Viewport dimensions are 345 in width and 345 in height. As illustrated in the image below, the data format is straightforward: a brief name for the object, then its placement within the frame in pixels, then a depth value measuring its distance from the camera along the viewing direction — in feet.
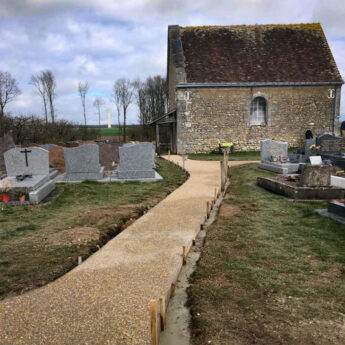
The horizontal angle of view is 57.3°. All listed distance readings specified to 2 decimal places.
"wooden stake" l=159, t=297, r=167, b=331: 10.22
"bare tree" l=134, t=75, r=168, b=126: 157.99
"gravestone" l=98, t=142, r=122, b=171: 46.42
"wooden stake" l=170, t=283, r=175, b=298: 12.37
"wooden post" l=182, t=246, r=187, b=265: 15.14
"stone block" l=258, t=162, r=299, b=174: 41.99
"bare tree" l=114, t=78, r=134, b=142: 170.50
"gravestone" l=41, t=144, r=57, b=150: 50.08
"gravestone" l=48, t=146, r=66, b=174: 45.70
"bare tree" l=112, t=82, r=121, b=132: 170.88
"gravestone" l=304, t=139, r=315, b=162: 45.76
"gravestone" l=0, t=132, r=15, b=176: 44.41
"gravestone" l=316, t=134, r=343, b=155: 45.42
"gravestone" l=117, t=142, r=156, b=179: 40.22
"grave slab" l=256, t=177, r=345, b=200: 27.66
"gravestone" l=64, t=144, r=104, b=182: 38.70
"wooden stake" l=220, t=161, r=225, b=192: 32.89
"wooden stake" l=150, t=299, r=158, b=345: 8.72
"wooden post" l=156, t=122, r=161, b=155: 82.01
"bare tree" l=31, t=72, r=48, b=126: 141.15
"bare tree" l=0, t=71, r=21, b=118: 97.69
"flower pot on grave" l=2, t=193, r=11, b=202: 27.99
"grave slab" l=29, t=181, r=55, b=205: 28.22
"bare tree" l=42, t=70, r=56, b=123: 141.59
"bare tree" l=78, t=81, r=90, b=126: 161.81
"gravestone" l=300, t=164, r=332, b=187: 28.17
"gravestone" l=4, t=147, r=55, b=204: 34.57
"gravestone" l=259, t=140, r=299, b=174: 45.23
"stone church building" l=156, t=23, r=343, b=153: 72.86
